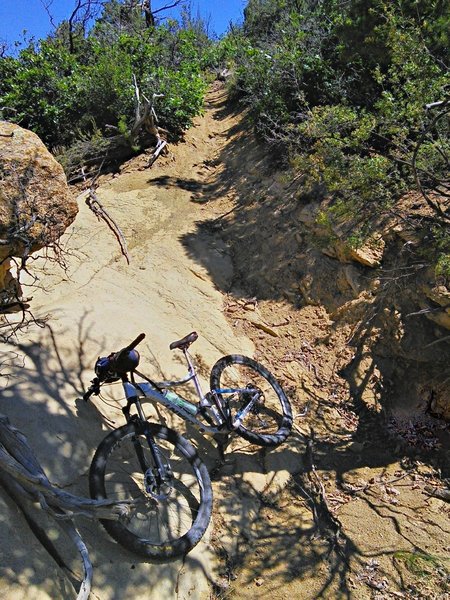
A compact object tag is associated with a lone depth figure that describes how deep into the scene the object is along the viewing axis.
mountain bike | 3.40
